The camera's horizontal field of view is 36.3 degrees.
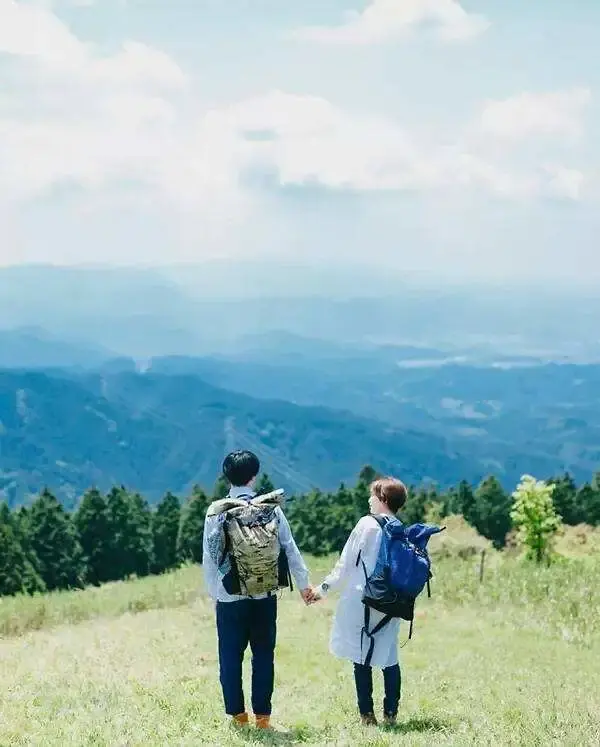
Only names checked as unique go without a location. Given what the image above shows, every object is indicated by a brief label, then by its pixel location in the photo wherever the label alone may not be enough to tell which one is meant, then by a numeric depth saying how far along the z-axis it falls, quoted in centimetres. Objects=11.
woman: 821
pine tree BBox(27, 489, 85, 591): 6762
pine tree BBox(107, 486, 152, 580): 7344
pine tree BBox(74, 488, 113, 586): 7231
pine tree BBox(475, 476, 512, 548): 8462
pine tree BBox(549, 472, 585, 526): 8238
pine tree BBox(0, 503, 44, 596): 5716
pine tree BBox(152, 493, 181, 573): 7744
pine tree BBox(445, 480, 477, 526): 8206
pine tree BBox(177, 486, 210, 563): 7512
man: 802
